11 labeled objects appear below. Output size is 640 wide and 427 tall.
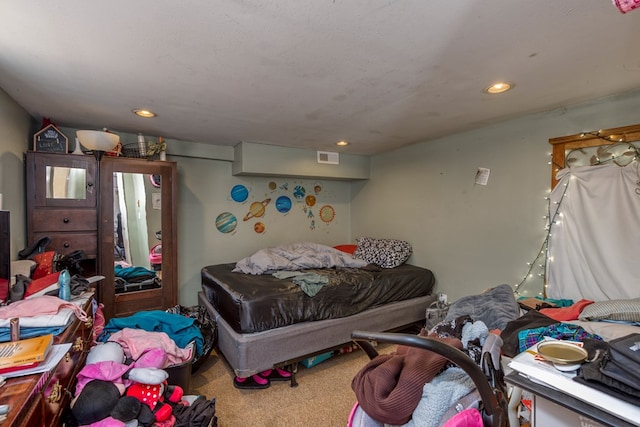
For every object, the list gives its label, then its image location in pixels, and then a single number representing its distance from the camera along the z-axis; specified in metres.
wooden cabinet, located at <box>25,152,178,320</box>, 2.29
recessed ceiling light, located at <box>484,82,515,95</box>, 1.80
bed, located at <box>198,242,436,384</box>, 2.24
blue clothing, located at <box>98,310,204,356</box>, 2.21
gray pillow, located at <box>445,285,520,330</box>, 1.87
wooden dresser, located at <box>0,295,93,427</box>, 0.80
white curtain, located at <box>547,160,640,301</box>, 1.87
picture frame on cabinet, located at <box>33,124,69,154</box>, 2.29
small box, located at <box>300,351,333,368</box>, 2.51
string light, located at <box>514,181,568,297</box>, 2.26
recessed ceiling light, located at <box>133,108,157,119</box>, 2.27
